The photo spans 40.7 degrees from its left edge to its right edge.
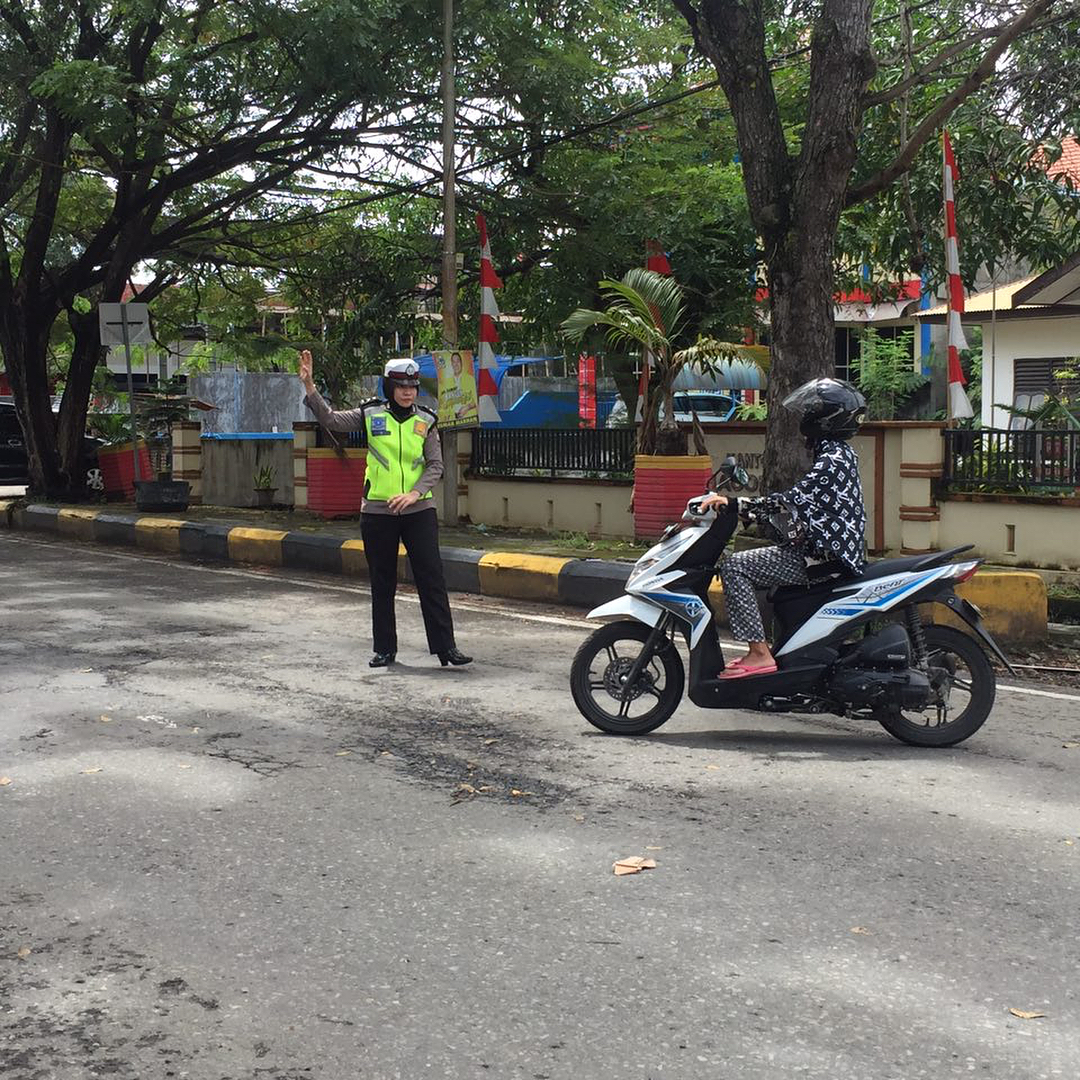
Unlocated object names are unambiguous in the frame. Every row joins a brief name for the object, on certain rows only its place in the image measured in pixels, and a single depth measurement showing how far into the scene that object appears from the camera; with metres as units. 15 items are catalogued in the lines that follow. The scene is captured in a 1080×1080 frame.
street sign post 19.05
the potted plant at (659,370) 13.70
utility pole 15.24
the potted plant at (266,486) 20.22
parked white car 27.36
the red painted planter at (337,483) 17.89
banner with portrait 15.10
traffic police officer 8.55
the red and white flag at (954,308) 11.80
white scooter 6.41
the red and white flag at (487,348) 15.40
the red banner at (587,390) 21.61
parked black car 28.30
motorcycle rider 6.49
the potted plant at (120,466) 22.05
